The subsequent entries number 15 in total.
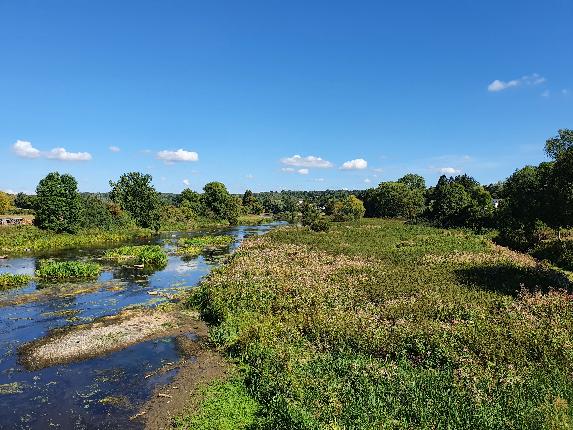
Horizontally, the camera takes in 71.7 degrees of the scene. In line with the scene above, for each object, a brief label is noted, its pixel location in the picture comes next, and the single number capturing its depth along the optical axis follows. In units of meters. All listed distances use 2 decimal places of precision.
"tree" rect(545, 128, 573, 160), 31.78
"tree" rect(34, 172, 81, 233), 79.00
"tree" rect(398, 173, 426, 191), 174.50
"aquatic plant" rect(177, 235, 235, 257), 63.44
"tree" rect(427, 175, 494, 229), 78.81
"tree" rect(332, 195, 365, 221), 120.48
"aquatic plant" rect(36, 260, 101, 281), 42.44
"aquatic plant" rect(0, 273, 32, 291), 38.31
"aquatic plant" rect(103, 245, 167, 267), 52.22
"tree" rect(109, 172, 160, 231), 99.69
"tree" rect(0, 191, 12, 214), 109.62
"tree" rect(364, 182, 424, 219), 129.12
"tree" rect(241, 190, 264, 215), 178.00
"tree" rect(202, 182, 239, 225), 125.84
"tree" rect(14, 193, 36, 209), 141.95
